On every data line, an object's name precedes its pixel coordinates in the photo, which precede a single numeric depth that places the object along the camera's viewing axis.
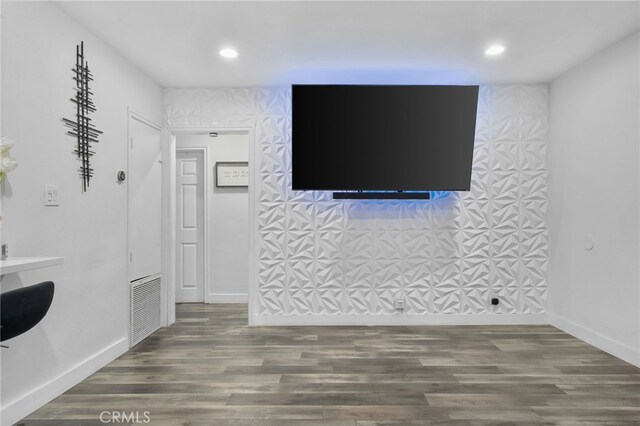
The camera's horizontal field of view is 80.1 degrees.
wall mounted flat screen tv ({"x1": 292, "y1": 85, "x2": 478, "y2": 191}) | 3.70
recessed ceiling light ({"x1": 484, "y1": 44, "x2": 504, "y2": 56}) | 3.15
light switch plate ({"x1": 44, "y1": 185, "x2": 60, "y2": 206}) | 2.41
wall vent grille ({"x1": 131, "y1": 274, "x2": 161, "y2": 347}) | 3.49
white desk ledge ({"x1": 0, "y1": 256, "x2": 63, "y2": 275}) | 1.75
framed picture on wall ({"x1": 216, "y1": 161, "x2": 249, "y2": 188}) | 5.21
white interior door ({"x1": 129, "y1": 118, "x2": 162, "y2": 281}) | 3.48
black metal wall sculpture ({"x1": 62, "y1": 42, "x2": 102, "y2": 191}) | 2.71
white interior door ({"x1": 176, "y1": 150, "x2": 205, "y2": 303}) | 5.27
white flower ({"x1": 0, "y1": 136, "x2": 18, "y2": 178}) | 1.87
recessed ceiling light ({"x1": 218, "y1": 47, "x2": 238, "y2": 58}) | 3.18
